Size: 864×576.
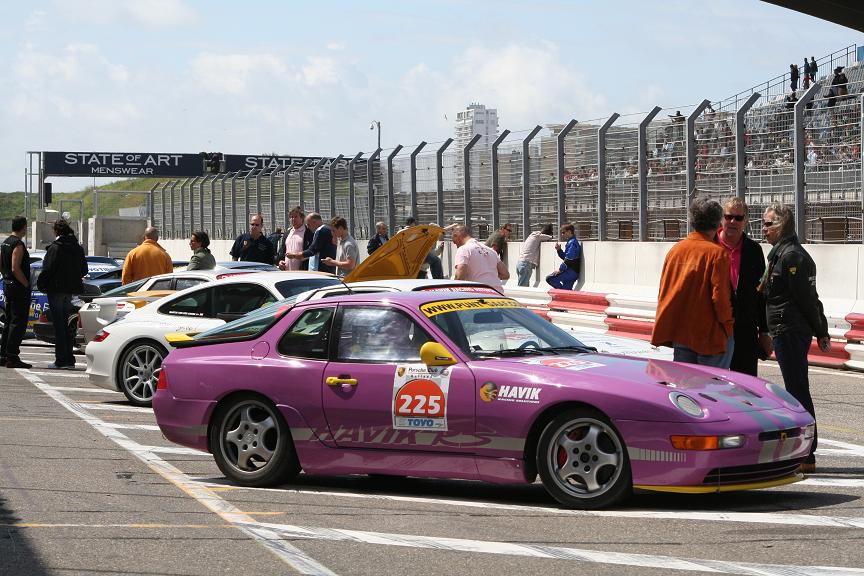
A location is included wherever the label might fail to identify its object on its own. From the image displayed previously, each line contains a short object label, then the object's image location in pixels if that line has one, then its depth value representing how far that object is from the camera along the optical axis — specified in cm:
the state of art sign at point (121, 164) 8700
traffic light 8077
